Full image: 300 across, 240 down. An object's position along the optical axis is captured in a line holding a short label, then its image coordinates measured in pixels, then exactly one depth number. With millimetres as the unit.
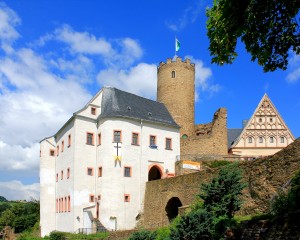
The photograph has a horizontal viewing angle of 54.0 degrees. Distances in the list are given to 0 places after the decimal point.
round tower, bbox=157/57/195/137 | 33957
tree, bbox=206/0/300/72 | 5961
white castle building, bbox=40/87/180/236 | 25674
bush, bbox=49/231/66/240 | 24399
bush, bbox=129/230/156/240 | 13933
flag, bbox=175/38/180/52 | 36108
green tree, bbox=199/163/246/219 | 12194
